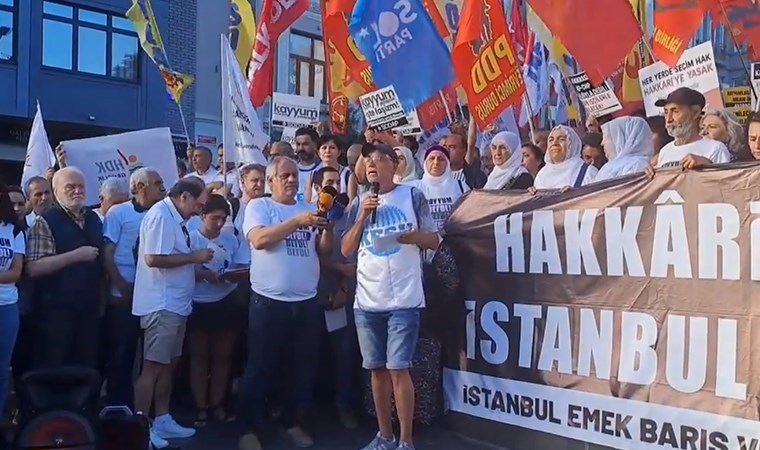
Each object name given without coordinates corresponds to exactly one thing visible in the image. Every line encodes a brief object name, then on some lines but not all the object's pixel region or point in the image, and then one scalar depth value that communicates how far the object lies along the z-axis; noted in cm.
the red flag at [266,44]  955
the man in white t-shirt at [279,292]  580
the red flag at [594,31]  708
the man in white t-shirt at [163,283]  592
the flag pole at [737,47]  833
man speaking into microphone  542
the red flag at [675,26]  786
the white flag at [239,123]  873
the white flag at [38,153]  961
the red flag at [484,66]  788
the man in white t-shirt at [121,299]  626
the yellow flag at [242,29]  1073
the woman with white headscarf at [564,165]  634
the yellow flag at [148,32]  1039
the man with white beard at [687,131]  556
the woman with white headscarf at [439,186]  660
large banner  459
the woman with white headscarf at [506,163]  703
